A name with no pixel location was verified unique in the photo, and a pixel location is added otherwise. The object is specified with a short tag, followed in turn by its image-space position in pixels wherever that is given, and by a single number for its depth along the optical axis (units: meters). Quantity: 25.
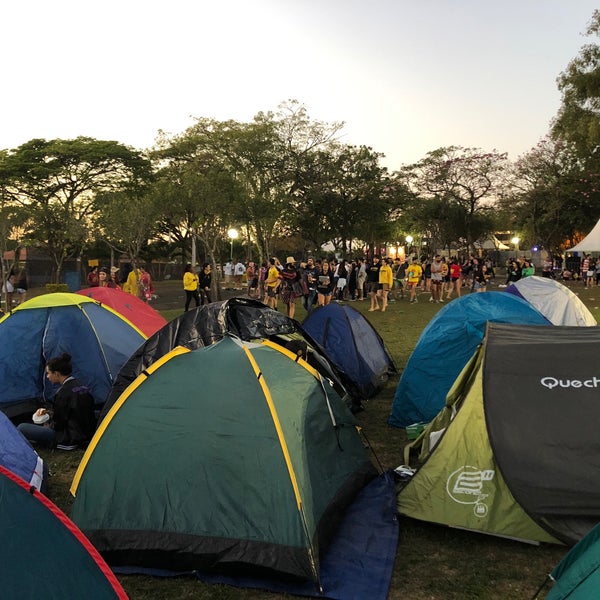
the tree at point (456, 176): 45.34
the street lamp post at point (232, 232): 33.59
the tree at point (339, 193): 38.78
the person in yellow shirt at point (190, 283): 18.47
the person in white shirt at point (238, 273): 32.62
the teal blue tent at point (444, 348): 6.76
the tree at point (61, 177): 32.94
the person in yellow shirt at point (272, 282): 17.70
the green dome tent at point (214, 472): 4.06
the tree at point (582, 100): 29.56
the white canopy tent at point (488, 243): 66.60
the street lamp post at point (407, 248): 63.47
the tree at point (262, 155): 35.09
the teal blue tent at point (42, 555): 2.82
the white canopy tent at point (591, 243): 31.27
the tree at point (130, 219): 27.20
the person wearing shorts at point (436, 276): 20.73
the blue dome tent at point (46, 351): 7.24
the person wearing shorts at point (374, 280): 19.50
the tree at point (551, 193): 44.31
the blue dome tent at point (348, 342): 8.67
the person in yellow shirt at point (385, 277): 18.61
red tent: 8.58
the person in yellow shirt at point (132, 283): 19.19
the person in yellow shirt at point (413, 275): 21.20
